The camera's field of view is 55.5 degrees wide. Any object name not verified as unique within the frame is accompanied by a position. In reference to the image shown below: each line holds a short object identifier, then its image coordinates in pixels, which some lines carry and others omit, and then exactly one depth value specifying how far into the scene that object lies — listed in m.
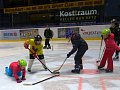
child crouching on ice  2.58
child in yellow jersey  2.99
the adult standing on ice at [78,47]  2.97
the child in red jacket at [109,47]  3.05
